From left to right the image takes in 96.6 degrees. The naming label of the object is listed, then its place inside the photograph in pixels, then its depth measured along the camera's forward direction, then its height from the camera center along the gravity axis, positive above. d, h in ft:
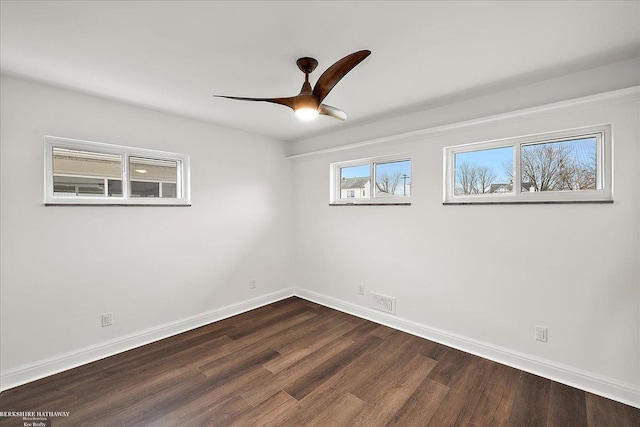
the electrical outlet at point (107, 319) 8.78 -3.31
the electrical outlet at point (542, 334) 7.70 -3.33
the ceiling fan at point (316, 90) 5.22 +2.57
